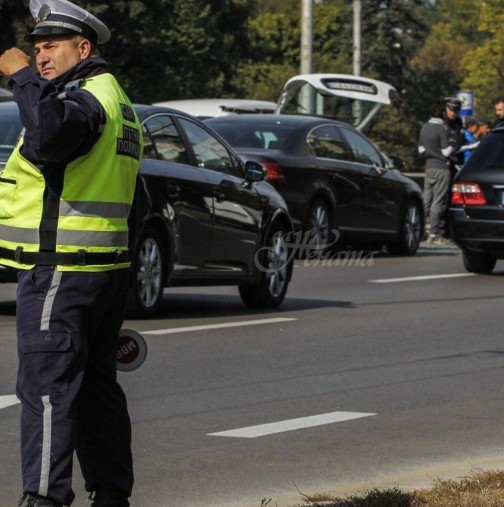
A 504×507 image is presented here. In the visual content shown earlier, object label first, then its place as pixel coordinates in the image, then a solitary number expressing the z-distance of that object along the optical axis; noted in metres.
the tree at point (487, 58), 101.44
